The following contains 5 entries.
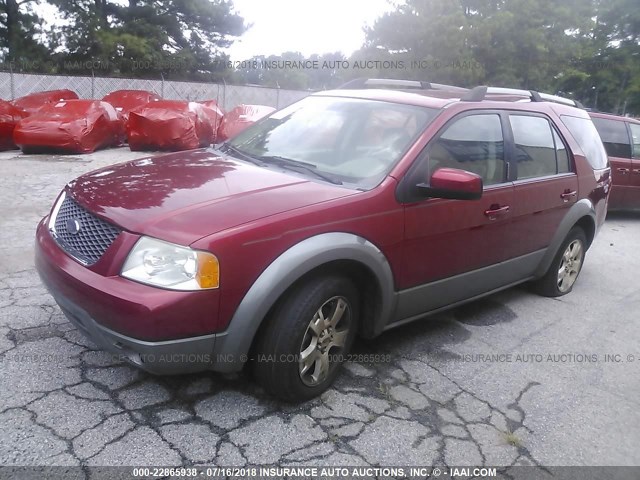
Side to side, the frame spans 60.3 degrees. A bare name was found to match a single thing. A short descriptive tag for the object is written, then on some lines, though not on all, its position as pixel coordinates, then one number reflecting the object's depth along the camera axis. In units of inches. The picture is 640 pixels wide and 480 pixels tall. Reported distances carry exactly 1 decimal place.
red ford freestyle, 98.3
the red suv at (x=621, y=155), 338.3
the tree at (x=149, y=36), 1011.9
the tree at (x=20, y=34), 962.7
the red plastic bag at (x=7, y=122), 433.1
